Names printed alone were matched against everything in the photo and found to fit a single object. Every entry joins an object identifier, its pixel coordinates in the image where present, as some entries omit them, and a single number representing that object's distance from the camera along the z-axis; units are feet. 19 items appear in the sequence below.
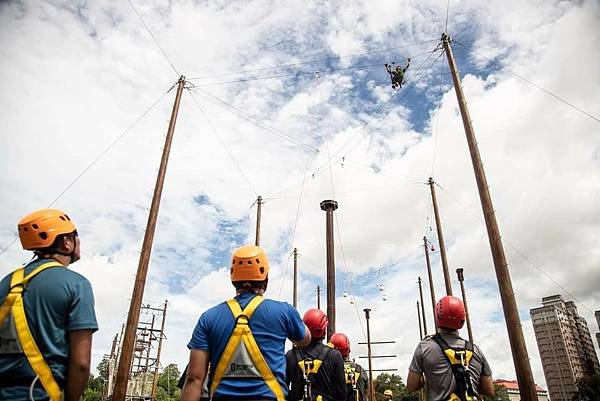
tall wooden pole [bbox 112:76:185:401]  27.94
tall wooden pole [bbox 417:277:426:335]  106.11
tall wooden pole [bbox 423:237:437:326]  79.46
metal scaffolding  105.50
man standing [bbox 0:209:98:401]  6.76
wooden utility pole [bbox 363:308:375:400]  106.32
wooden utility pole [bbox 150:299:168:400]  110.57
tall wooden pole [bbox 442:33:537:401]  22.49
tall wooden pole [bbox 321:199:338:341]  71.41
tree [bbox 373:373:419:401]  221.83
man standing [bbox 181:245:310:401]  8.26
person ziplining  44.19
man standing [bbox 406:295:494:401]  11.39
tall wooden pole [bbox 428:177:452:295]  59.49
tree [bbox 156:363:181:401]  175.94
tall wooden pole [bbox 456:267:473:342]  88.43
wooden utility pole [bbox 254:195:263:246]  73.51
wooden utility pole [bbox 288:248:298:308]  98.76
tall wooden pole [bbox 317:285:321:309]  122.88
